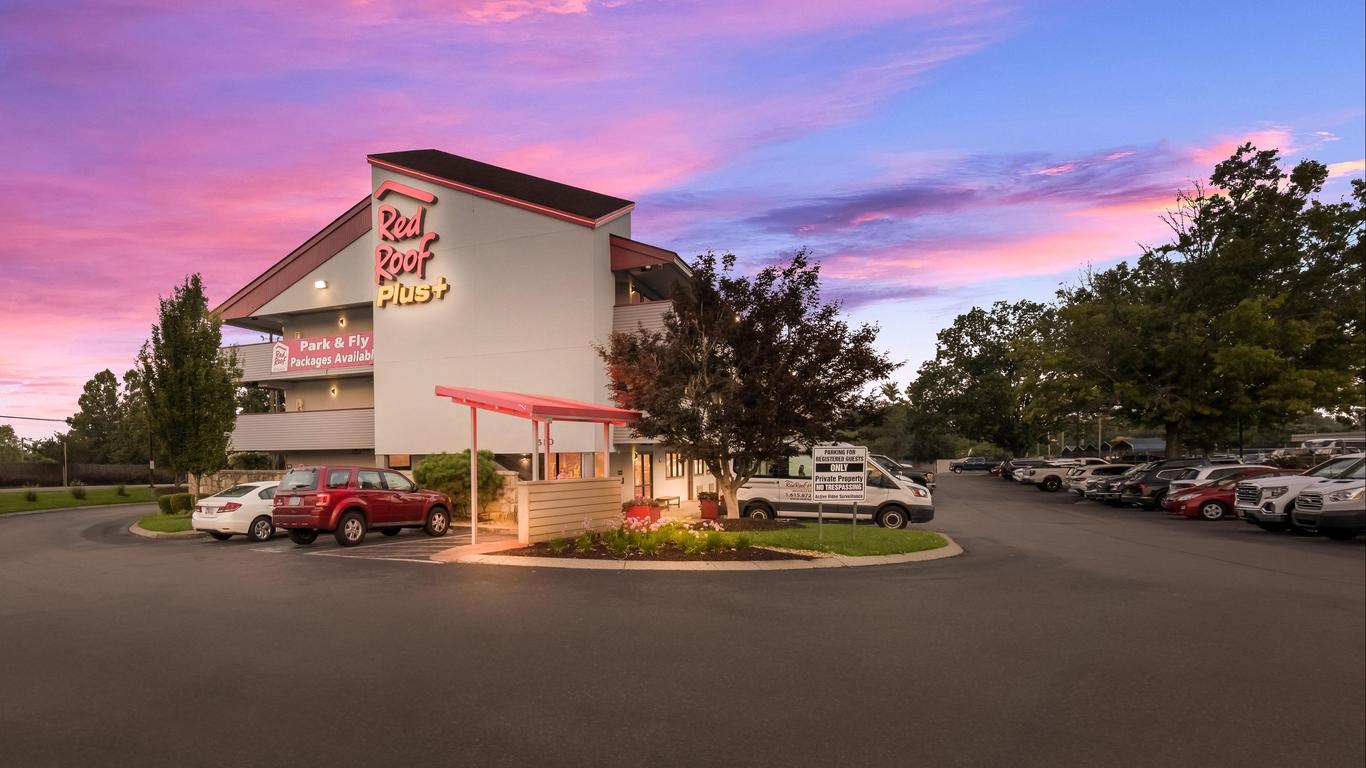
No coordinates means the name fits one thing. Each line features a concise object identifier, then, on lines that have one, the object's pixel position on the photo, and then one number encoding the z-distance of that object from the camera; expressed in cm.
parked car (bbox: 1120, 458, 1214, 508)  2906
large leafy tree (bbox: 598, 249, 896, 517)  1934
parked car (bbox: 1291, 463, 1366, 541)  1548
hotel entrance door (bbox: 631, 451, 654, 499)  3212
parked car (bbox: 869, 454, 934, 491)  3764
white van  2072
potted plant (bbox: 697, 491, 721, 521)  2178
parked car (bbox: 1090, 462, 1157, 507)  3067
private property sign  1543
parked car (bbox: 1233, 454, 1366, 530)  1802
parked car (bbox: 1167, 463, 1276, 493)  2528
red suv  1742
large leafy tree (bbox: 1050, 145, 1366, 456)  3303
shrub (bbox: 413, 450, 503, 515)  2342
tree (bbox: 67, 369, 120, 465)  8019
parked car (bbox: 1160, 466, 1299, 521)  2402
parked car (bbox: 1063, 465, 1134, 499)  3428
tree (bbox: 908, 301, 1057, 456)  7412
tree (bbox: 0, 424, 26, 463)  9944
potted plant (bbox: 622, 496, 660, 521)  1645
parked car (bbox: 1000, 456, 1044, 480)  5489
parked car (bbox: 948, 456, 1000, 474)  7812
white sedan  1969
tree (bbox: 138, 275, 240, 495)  2681
